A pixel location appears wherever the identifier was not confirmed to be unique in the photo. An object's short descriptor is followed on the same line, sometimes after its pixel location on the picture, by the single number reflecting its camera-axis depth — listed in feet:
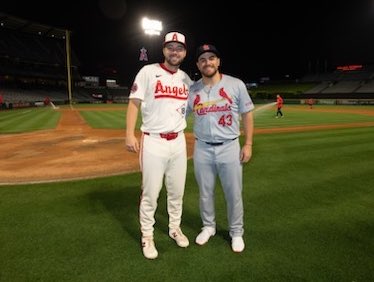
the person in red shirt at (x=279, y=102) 74.74
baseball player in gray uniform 12.05
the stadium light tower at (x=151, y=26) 134.10
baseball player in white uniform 11.76
